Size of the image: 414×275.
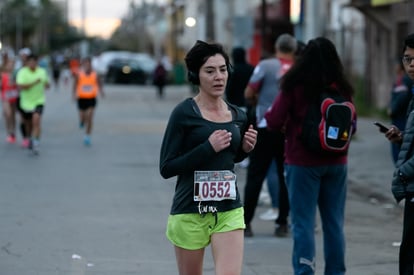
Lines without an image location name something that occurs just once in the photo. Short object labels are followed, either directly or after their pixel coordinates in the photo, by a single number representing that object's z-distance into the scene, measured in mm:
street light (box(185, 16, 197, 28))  42031
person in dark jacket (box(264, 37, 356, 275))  7781
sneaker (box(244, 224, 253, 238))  10602
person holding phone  6883
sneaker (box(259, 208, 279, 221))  11727
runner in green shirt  18812
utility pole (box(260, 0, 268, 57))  25500
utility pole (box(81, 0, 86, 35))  146375
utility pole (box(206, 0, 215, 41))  39000
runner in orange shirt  21000
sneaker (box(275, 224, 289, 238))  10602
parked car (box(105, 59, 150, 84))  60156
